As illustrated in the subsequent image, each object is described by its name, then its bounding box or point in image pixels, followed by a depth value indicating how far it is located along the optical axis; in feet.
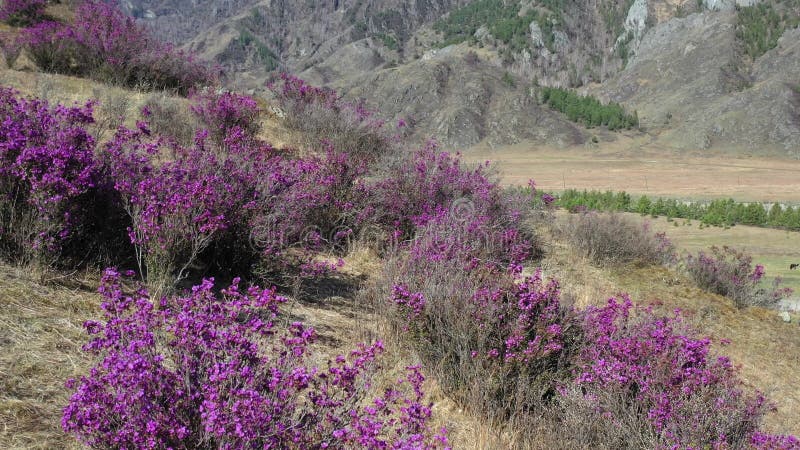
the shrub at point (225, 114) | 35.09
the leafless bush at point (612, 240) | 36.40
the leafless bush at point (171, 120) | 33.04
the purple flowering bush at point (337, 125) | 38.79
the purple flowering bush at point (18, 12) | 49.47
